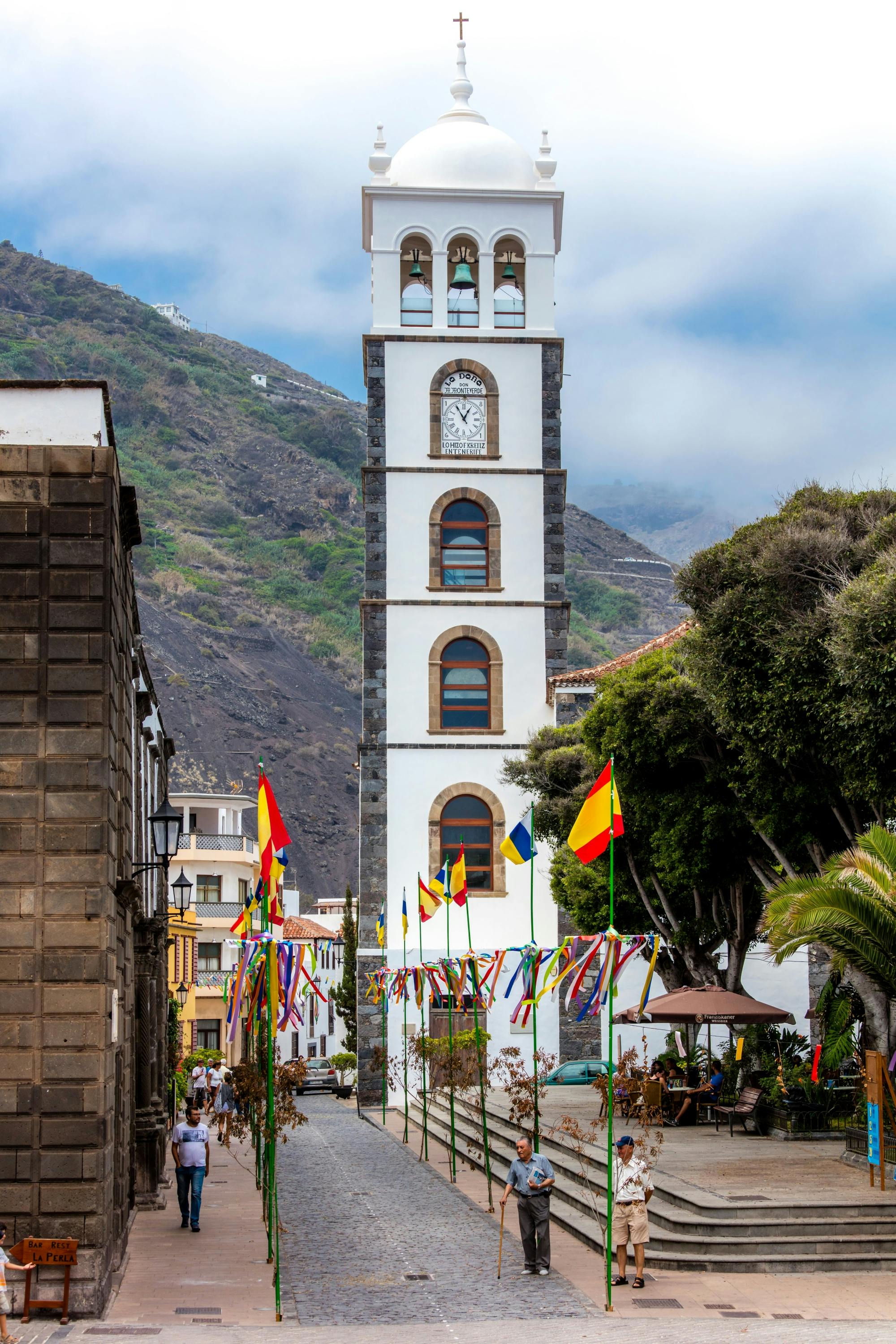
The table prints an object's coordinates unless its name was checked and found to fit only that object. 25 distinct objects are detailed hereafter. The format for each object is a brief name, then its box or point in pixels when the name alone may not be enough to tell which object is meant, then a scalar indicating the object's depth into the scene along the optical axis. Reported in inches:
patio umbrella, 996.6
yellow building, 2261.3
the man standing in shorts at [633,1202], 624.7
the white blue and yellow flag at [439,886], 1134.8
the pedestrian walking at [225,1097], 1273.1
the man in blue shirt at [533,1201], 641.0
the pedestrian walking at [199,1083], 1457.9
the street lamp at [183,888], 1071.0
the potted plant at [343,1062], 2303.6
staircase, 645.3
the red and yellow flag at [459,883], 1026.1
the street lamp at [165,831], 733.9
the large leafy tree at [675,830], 1074.7
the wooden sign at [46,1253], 531.8
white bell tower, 1560.0
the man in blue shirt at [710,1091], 1067.3
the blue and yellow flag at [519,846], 904.9
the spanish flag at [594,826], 664.4
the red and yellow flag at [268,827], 600.7
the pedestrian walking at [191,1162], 776.3
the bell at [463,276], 1631.4
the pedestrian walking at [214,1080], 1451.5
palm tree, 782.5
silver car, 2038.6
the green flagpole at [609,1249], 585.0
